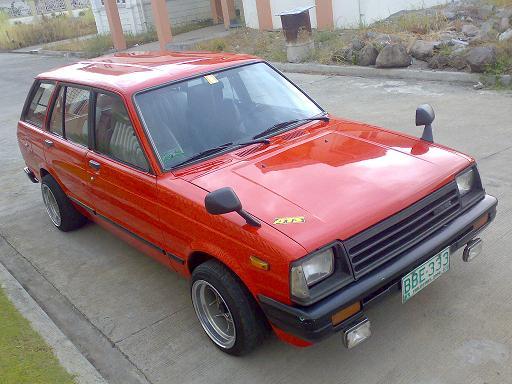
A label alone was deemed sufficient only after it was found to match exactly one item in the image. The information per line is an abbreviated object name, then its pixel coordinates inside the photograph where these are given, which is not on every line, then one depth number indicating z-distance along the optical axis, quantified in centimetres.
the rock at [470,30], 984
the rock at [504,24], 955
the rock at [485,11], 1118
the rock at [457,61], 880
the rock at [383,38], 1007
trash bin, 1142
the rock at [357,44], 1058
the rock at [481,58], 826
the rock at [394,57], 959
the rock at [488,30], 913
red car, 276
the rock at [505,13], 989
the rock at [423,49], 951
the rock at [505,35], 876
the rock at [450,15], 1128
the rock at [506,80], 790
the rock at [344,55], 1073
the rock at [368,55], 1010
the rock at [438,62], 910
